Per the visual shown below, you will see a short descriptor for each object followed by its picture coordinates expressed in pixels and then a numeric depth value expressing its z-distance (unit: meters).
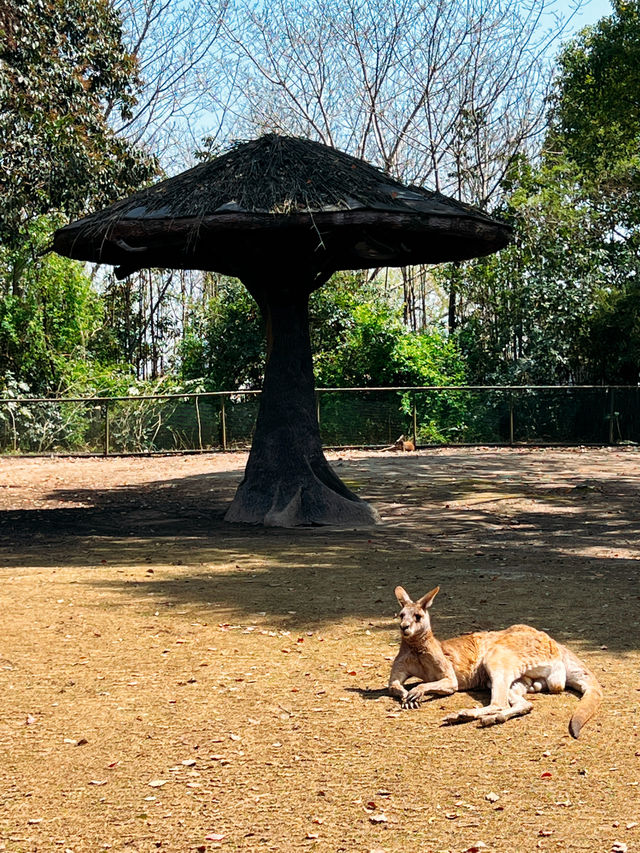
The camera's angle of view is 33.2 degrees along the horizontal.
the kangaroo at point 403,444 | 24.03
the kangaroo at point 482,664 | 5.82
